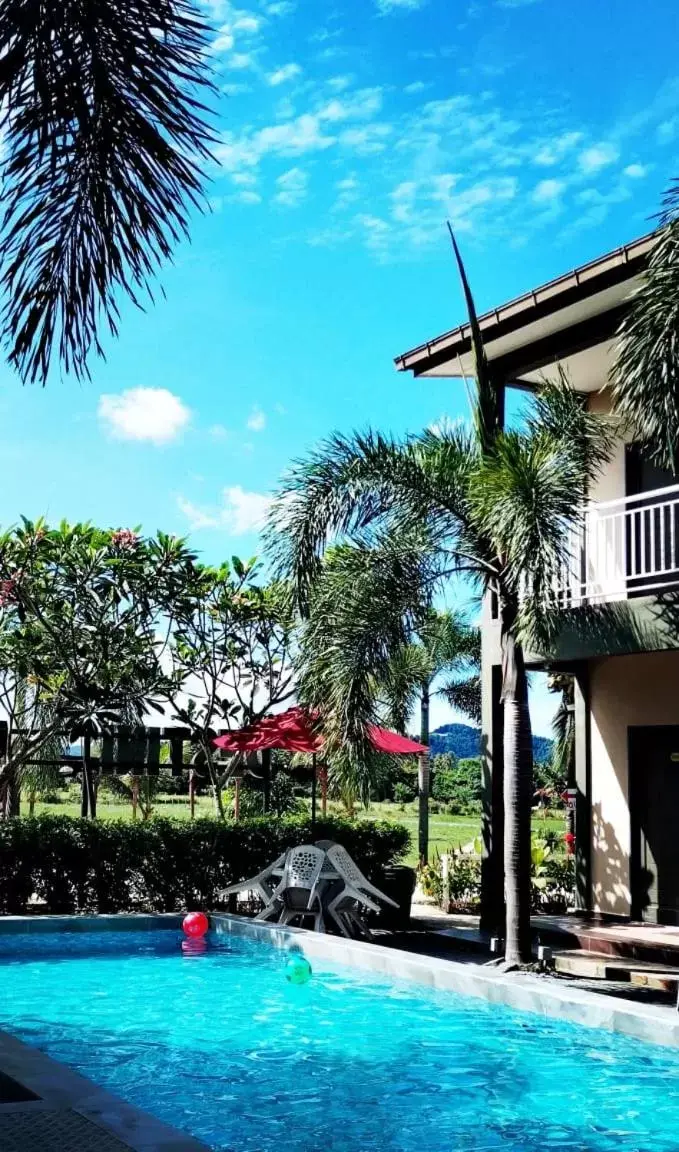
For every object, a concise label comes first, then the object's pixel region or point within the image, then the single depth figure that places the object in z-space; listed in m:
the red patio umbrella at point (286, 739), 15.47
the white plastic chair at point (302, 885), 13.77
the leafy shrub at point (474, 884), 15.67
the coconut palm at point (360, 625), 11.47
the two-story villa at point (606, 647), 13.04
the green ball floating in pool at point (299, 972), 11.57
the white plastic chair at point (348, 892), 13.63
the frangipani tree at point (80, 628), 18.30
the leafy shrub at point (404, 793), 36.47
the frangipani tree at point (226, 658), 19.94
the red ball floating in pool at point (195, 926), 13.34
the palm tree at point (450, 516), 11.17
